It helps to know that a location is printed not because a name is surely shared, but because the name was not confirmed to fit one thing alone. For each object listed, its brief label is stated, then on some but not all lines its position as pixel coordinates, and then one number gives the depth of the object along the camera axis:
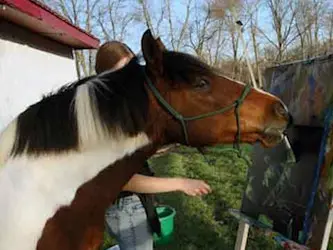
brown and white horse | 1.26
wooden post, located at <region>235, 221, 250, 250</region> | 2.70
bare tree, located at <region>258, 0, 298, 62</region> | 20.62
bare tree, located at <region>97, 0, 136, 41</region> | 20.33
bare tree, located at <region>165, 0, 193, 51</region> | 21.39
